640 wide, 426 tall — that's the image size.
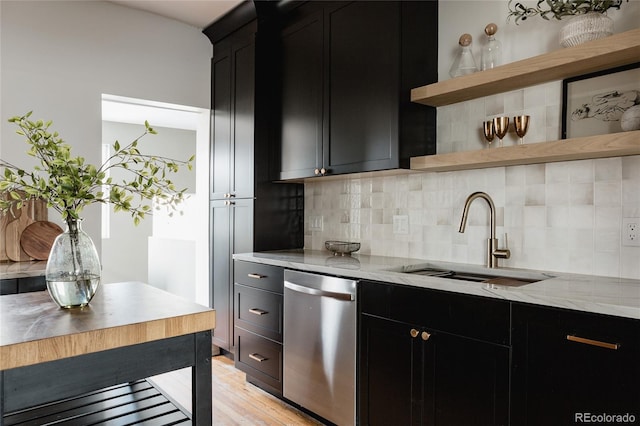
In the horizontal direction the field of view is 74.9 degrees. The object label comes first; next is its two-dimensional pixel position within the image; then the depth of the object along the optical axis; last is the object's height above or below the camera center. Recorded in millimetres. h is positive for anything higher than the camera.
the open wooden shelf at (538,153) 1620 +253
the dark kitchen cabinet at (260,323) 2646 -768
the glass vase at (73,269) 1311 -193
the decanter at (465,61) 2258 +813
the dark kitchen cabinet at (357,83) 2334 +779
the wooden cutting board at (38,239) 2822 -210
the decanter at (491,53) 2182 +822
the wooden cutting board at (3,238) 2775 -200
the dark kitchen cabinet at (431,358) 1590 -630
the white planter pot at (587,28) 1761 +779
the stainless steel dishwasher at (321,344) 2160 -752
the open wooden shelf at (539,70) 1658 +628
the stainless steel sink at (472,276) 1972 -341
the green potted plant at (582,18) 1764 +824
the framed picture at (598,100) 1780 +490
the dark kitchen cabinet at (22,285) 2320 -433
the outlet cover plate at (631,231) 1753 -88
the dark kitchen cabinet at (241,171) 3188 +307
